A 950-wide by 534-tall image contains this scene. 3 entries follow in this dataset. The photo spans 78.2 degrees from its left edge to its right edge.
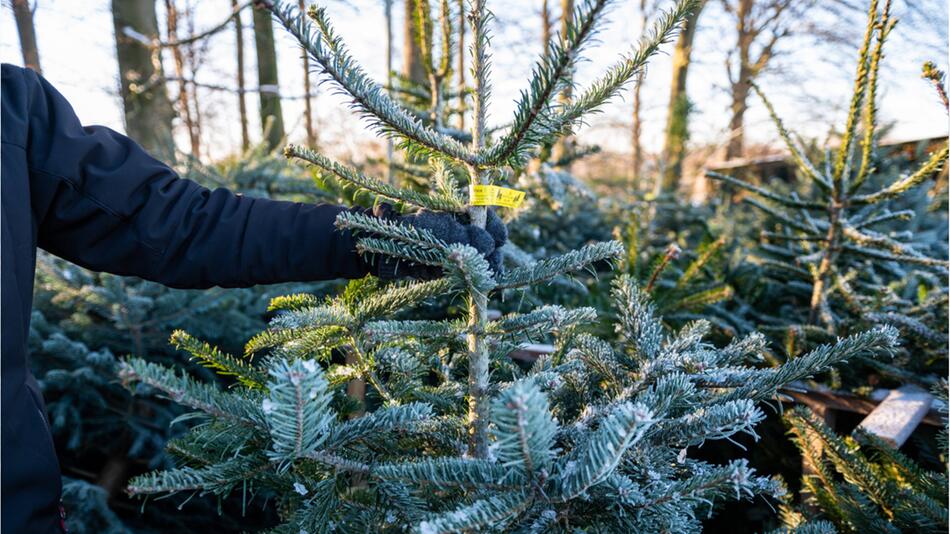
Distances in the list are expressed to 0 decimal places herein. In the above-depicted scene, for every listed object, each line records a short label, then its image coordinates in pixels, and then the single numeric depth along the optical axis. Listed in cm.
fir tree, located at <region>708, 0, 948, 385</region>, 200
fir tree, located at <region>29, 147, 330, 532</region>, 257
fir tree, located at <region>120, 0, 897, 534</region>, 84
